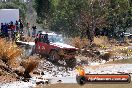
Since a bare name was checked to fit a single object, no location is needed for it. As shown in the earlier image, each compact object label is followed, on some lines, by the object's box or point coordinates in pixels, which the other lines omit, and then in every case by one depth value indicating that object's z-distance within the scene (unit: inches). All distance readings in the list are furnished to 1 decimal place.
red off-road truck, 1054.4
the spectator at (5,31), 1173.4
